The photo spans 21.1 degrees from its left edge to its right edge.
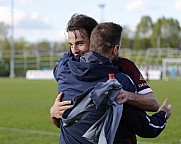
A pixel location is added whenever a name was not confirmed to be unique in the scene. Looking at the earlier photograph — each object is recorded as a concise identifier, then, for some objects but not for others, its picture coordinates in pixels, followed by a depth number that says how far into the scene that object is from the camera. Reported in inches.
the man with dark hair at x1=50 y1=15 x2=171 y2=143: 128.7
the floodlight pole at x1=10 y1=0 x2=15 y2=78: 2662.9
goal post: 2251.5
